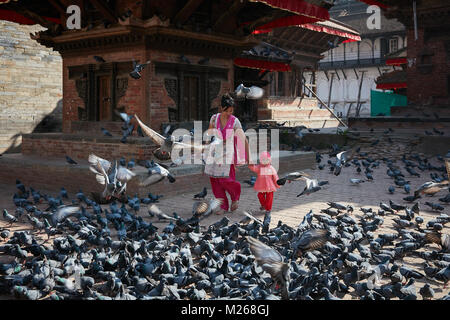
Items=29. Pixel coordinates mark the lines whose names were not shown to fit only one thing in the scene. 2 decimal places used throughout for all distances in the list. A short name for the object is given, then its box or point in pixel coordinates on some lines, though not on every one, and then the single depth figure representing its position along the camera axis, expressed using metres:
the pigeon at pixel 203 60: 11.27
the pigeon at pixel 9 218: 6.32
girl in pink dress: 6.98
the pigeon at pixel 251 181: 9.07
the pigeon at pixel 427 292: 3.86
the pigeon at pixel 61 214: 5.71
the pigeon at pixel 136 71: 9.32
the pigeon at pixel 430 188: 7.03
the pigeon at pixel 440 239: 4.98
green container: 24.88
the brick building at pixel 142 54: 10.23
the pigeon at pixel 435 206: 7.12
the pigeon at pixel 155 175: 7.16
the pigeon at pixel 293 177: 6.75
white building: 40.97
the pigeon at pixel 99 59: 10.68
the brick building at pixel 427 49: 18.67
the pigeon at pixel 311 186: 6.83
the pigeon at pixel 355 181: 9.59
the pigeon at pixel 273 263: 3.69
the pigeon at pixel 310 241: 4.69
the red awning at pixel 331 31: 25.39
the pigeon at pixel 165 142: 6.74
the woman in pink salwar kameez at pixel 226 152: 6.86
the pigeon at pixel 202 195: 7.93
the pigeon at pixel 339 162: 9.38
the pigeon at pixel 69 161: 9.03
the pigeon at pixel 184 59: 10.73
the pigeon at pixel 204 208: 6.29
